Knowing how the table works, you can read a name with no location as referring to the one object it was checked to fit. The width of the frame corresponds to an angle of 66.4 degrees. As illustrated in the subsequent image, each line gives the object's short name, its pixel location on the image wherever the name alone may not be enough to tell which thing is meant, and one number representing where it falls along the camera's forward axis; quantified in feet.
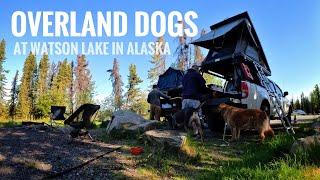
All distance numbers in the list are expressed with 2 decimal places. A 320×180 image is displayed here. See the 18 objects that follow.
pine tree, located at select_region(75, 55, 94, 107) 168.74
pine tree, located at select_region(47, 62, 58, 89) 191.51
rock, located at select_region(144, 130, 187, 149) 16.44
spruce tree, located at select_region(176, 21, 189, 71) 82.94
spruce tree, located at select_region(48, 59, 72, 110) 162.86
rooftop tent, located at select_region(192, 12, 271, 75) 25.64
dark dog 20.76
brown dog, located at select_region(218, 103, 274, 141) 20.04
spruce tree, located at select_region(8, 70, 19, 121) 171.51
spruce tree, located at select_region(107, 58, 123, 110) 144.76
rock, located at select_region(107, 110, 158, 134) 22.89
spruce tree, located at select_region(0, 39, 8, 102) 153.16
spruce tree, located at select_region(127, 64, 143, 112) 141.56
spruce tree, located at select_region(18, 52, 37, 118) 165.54
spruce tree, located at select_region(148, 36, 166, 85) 116.97
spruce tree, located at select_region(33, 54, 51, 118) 177.36
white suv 22.92
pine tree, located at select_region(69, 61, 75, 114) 171.18
